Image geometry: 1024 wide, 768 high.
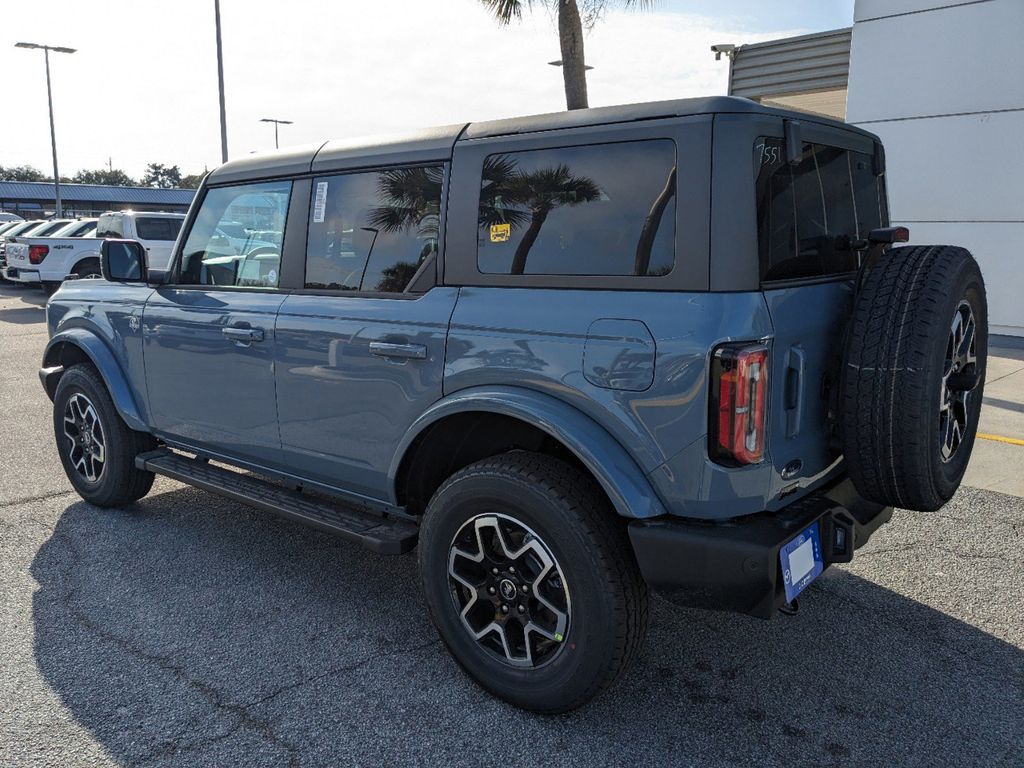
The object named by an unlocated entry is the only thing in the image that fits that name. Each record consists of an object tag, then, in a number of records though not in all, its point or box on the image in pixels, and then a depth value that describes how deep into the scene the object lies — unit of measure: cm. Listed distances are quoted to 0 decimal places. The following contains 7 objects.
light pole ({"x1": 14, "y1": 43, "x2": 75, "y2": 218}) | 2917
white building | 1111
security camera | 1435
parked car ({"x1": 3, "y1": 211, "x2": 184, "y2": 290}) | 1653
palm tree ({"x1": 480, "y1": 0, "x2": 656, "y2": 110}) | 1097
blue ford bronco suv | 246
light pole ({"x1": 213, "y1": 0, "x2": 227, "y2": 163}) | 1725
